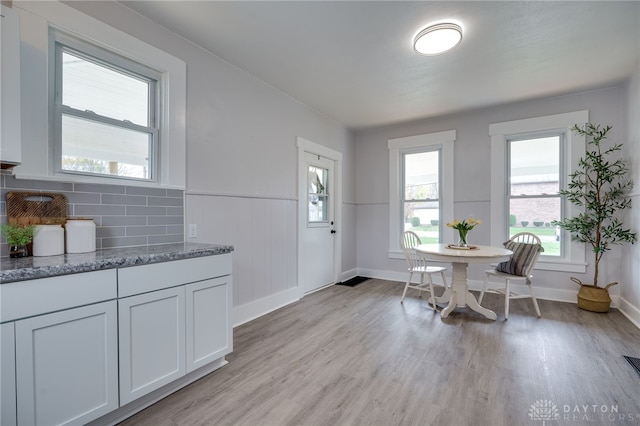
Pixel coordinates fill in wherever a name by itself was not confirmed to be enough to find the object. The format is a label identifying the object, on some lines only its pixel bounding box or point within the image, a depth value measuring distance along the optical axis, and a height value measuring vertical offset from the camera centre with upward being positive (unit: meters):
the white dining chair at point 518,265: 3.04 -0.62
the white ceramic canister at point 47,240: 1.52 -0.17
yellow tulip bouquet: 3.16 -0.19
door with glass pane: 4.02 -0.23
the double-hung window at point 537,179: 3.61 +0.45
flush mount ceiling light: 2.23 +1.44
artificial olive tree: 3.22 +0.21
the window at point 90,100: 1.64 +0.84
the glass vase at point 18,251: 1.51 -0.23
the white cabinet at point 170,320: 1.53 -0.69
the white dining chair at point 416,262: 3.39 -0.67
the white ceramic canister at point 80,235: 1.65 -0.15
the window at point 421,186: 4.39 +0.41
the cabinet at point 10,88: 1.34 +0.60
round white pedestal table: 2.78 -0.49
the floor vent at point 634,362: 2.06 -1.15
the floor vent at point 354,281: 4.56 -1.20
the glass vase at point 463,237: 3.21 -0.30
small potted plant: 1.42 -0.14
